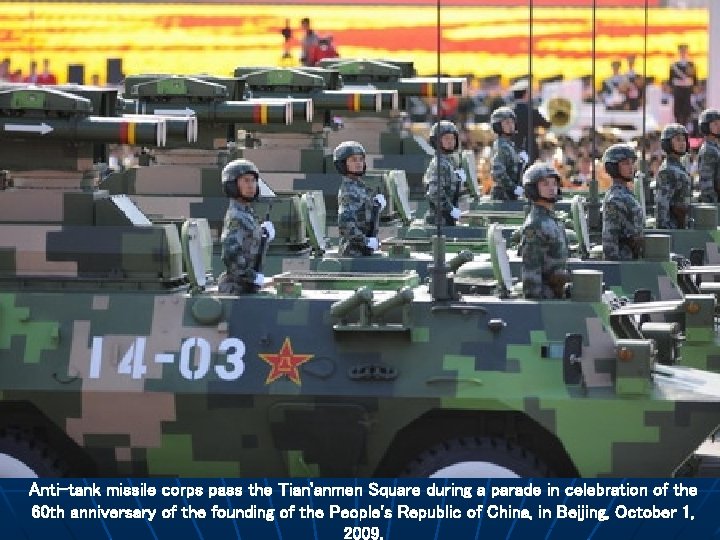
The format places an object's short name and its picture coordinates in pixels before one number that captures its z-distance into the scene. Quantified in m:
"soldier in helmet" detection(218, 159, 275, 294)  22.91
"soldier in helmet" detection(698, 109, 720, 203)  36.00
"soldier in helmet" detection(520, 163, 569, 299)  22.64
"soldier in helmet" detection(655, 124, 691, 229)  32.56
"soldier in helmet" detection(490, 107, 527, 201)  36.75
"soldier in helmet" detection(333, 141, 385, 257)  28.61
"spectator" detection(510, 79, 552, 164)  42.09
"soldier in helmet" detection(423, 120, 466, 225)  32.94
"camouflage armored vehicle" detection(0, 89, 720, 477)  21.17
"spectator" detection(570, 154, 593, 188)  43.40
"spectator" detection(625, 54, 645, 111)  46.78
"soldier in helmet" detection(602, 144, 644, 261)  27.47
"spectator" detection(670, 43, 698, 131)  45.19
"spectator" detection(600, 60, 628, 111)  46.93
